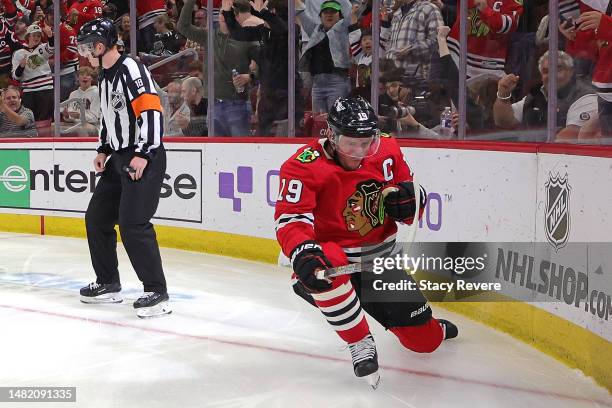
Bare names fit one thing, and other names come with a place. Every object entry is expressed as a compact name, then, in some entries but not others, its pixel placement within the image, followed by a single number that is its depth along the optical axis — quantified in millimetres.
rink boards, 5523
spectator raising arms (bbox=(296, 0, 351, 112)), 10203
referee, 7227
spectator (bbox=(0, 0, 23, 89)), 14227
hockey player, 5039
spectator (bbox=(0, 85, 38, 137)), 13820
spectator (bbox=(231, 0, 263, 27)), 11297
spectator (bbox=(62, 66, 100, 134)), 13234
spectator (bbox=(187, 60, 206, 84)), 12000
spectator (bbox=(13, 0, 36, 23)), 13937
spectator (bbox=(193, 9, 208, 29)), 11875
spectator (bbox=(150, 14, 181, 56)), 12414
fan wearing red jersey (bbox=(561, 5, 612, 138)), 6177
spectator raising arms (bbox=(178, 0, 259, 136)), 11391
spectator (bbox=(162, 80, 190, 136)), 12172
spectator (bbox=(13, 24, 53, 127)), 13766
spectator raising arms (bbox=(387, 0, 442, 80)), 8969
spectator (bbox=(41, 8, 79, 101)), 13492
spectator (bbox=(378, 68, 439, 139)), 9195
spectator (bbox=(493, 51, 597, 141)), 6402
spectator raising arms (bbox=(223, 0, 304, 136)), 10875
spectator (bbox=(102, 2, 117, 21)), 12992
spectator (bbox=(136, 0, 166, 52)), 12578
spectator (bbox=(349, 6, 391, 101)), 9570
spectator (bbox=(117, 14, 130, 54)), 12844
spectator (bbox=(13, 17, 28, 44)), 14039
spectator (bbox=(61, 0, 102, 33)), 13312
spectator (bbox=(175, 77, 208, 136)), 11844
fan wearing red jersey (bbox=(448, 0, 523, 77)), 7711
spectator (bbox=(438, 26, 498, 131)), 7969
